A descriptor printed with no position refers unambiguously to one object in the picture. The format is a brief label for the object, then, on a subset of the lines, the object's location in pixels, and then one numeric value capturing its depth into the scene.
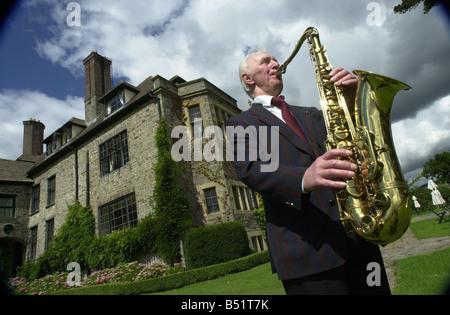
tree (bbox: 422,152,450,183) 44.25
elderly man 1.42
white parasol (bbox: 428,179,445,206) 14.14
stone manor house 13.17
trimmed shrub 10.83
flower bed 10.89
